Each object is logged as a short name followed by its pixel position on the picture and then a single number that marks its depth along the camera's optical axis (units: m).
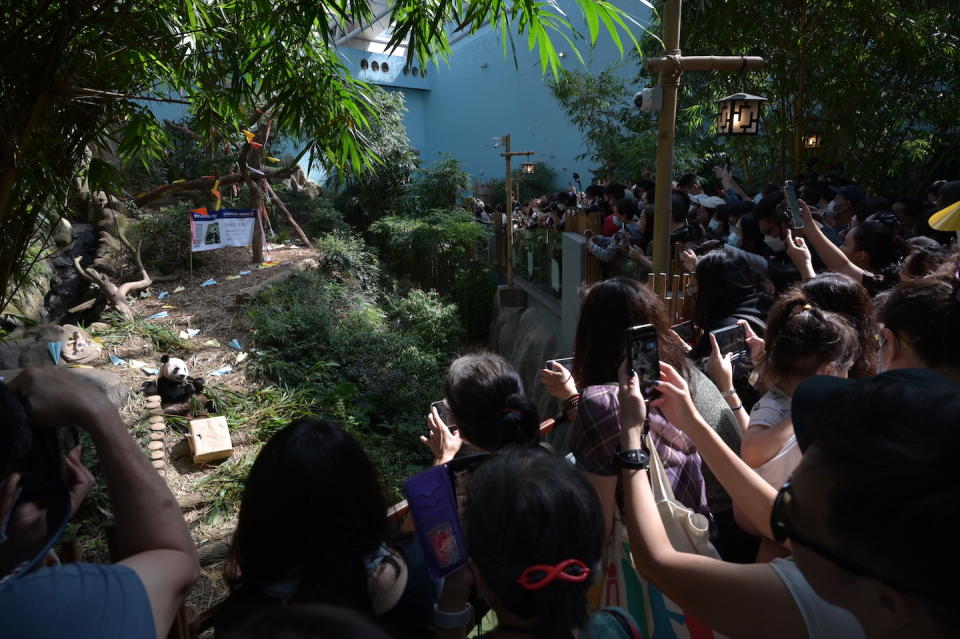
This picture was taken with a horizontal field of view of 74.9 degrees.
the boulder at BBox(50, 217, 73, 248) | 8.65
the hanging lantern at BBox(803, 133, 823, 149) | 7.40
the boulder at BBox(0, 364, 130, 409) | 5.32
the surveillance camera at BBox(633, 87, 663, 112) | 2.90
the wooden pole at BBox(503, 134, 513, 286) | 8.98
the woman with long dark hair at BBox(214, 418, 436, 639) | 1.17
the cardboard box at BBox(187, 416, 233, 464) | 4.99
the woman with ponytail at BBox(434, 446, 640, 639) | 0.96
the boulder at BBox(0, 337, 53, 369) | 5.62
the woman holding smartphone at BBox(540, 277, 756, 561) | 1.56
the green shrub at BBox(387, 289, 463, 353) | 8.80
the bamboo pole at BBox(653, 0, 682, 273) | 2.75
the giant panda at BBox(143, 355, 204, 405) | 5.57
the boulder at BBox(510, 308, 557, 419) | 7.61
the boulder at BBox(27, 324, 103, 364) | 6.18
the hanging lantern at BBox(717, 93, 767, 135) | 4.29
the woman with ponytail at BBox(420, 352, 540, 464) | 1.63
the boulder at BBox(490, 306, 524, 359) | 9.08
